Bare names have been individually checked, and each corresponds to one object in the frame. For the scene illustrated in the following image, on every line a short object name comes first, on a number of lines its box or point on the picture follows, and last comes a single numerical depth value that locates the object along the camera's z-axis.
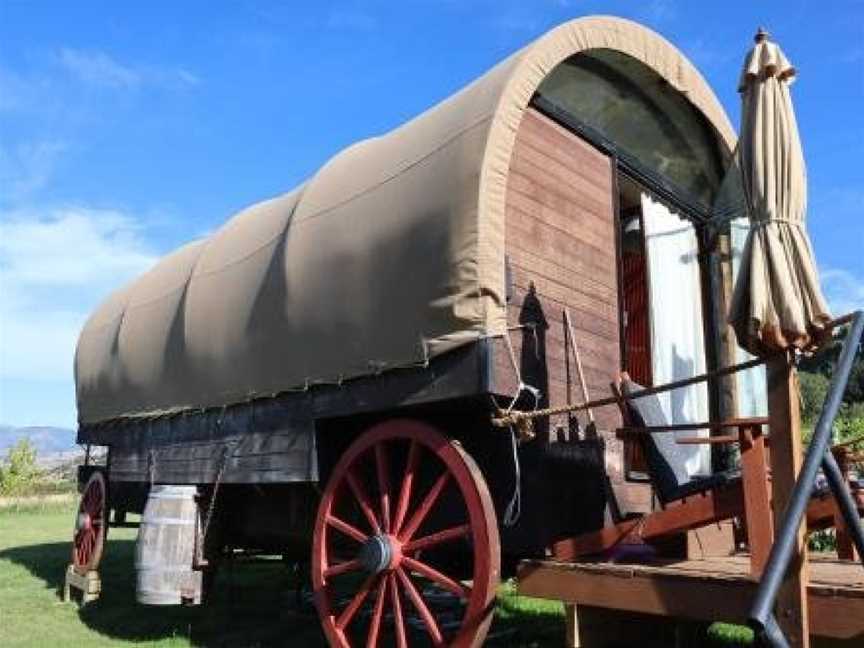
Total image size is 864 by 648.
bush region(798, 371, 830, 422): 31.76
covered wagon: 4.64
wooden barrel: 6.71
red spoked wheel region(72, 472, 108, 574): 8.98
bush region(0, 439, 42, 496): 31.16
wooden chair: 3.70
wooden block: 8.48
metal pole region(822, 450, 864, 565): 3.00
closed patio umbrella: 3.37
